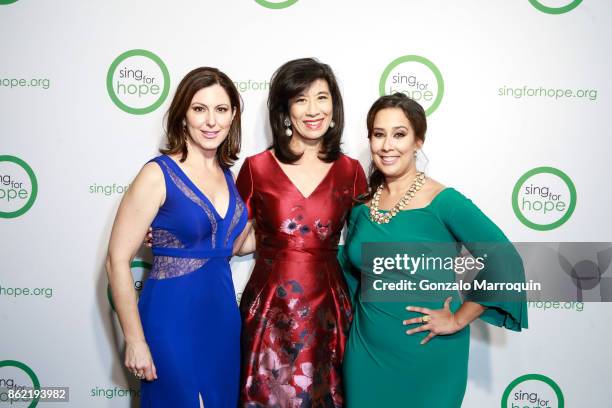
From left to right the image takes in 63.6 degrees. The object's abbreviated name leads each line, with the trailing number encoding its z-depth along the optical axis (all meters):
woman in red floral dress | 1.84
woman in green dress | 1.69
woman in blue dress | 1.59
